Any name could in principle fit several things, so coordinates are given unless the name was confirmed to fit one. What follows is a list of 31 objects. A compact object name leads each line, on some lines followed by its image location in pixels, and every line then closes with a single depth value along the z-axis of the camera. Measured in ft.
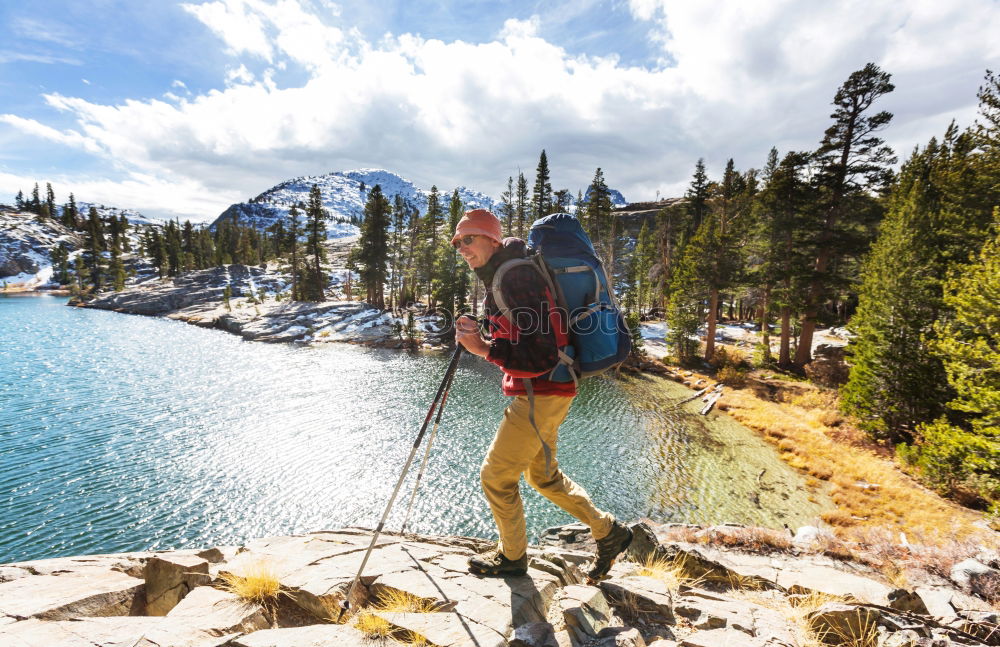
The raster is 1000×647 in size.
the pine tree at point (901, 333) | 45.16
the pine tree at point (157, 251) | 280.94
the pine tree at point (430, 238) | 159.63
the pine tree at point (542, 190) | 137.69
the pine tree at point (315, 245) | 169.07
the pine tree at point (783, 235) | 80.64
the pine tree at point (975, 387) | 29.04
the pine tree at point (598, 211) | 122.52
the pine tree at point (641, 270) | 169.66
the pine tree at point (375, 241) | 155.53
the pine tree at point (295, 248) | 174.78
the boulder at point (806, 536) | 24.31
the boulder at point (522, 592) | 11.70
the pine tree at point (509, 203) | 173.88
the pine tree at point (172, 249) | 289.12
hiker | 10.33
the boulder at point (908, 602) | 14.08
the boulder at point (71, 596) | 11.73
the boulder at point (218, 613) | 11.17
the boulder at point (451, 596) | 11.22
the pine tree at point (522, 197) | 157.89
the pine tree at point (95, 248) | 266.16
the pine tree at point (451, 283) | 135.64
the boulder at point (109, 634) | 10.05
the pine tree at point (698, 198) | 135.23
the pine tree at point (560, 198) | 132.08
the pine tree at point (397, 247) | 166.53
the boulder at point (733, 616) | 12.31
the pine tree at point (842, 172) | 70.79
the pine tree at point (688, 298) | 96.78
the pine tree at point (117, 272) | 260.42
